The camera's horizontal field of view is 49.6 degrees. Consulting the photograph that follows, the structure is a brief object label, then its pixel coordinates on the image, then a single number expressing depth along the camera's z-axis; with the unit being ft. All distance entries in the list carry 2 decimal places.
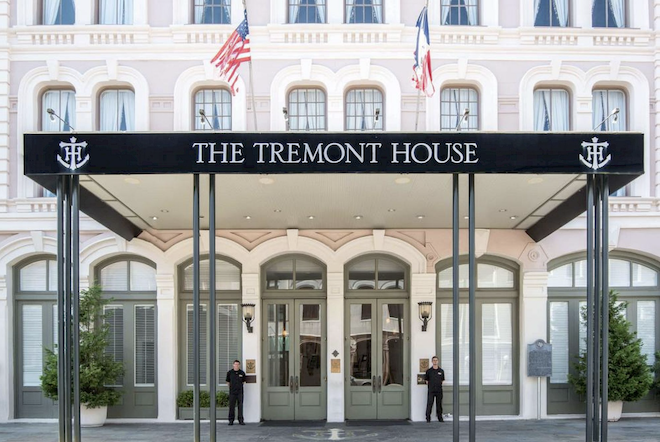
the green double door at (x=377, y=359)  52.39
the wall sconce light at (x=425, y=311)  51.29
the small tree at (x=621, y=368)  48.55
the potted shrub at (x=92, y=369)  48.03
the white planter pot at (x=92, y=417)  49.67
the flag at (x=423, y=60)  40.09
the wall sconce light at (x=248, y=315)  51.44
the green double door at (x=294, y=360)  52.39
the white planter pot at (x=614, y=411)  49.90
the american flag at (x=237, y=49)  41.27
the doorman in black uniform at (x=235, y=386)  49.98
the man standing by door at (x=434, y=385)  50.21
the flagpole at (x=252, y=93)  45.65
